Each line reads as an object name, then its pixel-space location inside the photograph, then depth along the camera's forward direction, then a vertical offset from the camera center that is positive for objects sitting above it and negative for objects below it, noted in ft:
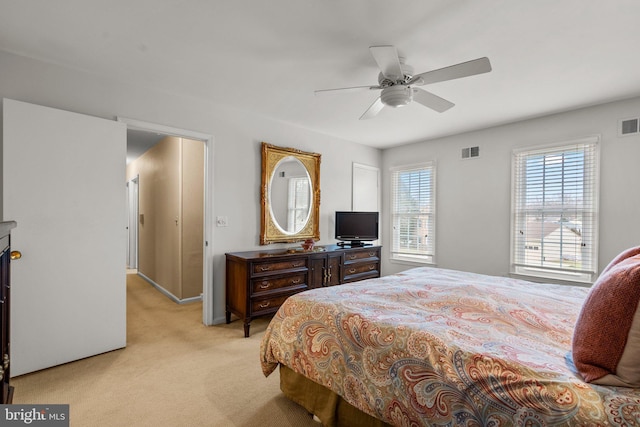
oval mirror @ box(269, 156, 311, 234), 13.01 +0.56
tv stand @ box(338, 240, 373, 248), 14.48 -1.74
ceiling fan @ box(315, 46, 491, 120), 6.33 +3.04
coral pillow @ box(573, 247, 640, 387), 3.20 -1.37
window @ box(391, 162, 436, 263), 16.08 -0.24
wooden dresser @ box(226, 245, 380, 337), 10.34 -2.52
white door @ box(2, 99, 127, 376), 7.50 -0.67
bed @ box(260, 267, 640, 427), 3.26 -1.95
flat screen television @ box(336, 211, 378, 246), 15.05 -0.89
